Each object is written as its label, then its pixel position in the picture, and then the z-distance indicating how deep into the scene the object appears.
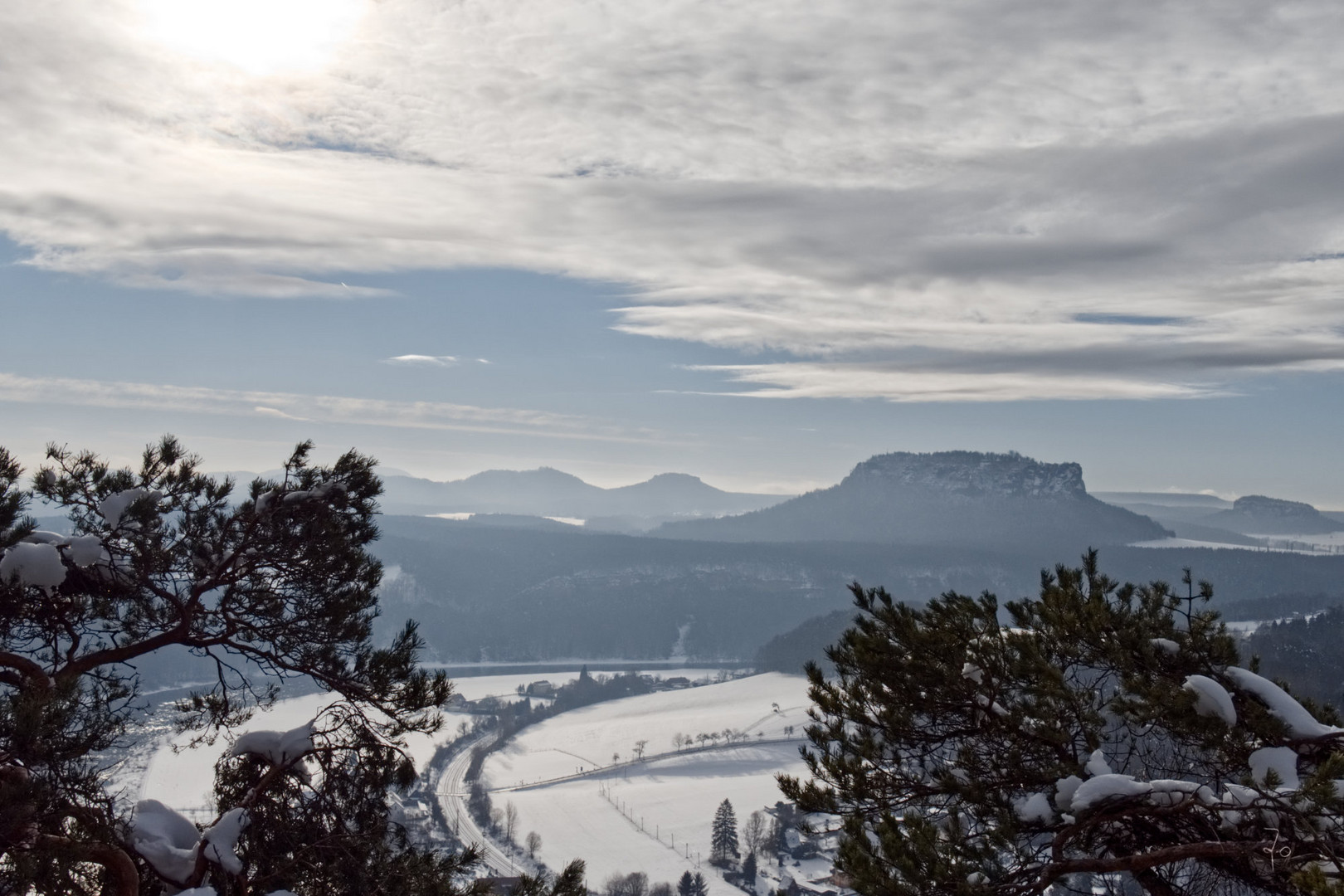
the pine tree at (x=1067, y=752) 5.85
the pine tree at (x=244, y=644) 7.09
